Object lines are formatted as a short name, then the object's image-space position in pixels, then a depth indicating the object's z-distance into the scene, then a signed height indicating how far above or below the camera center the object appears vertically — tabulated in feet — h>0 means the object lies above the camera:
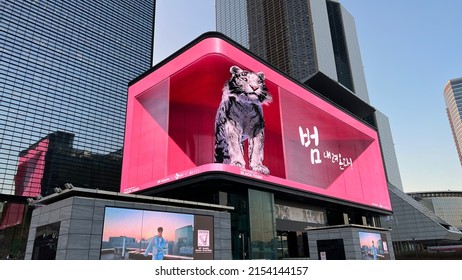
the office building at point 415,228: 326.44 +18.51
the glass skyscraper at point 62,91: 289.33 +154.33
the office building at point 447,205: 590.14 +69.94
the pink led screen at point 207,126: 112.68 +47.50
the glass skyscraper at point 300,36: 424.87 +288.40
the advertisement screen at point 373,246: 95.91 +0.61
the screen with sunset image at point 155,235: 54.60 +3.20
